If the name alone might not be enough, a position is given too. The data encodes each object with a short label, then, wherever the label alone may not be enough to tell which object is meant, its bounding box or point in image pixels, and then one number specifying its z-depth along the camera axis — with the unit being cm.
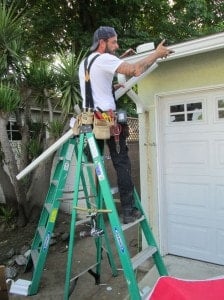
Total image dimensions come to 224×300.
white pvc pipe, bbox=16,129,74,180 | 270
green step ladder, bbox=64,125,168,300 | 216
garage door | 340
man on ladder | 234
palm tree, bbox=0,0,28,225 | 447
